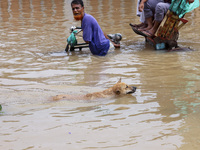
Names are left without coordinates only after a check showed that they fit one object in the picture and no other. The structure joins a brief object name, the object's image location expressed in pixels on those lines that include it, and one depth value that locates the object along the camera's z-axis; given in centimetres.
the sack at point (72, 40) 1562
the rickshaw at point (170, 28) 1470
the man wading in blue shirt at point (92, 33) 1501
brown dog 993
